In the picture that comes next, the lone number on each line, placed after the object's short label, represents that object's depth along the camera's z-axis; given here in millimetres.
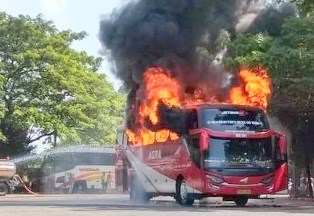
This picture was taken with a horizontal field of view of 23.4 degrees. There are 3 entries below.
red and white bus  21531
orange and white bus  48500
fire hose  45125
